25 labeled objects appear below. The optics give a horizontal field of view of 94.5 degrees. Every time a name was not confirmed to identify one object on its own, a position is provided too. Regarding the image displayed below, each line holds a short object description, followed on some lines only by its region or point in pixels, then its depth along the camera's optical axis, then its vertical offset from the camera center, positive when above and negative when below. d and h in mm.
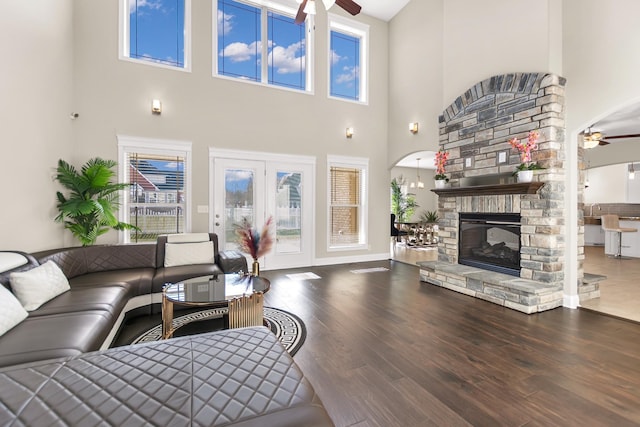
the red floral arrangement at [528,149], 3662 +803
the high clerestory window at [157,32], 4793 +3028
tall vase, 3322 -637
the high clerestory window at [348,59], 6371 +3411
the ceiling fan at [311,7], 3381 +2473
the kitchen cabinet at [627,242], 6879 -684
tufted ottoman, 984 -672
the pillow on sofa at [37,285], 2287 -599
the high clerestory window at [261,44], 5422 +3251
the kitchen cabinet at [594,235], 8969 -678
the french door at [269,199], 5359 +256
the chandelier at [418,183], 9586 +1154
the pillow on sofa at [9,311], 1855 -657
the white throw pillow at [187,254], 4031 -574
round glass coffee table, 2543 -746
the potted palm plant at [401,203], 11055 +370
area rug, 2740 -1171
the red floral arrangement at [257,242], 3203 -321
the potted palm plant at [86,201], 3904 +152
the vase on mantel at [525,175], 3639 +467
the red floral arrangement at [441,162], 5020 +866
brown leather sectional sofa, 1712 -740
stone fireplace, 3613 +289
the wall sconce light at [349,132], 6403 +1749
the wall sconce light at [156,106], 4789 +1723
